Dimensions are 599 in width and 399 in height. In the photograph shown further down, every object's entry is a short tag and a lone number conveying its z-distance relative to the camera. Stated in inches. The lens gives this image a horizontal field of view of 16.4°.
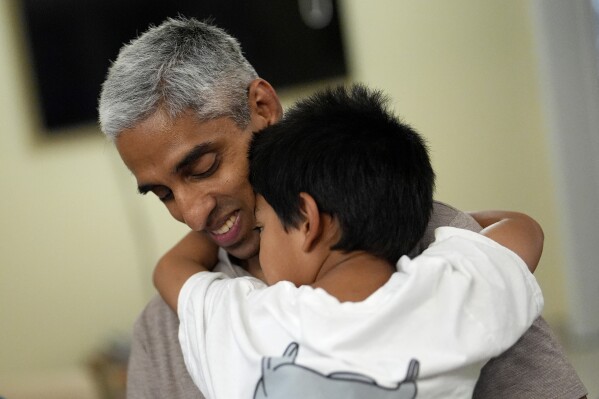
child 74.0
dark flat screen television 186.5
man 81.6
